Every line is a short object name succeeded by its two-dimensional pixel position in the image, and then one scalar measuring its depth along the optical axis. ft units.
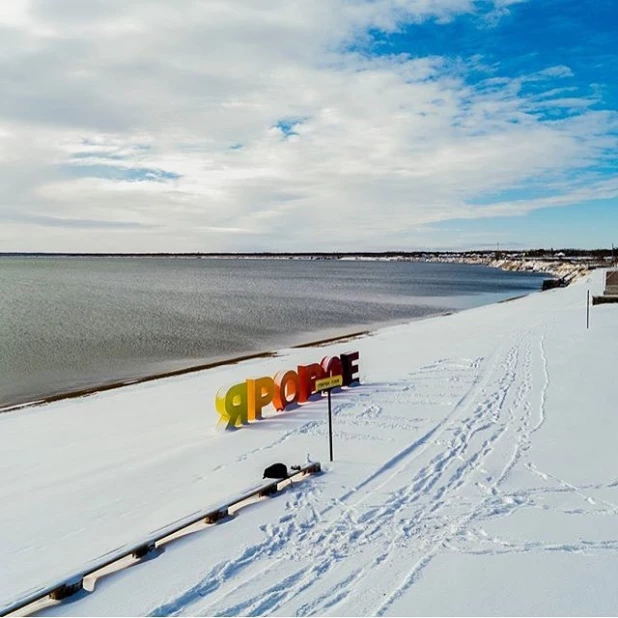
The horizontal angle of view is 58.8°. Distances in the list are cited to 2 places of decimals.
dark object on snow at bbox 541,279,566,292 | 245.35
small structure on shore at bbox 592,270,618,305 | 129.29
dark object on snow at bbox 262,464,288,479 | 30.35
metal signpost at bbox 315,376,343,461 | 34.40
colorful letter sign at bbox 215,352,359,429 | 42.92
